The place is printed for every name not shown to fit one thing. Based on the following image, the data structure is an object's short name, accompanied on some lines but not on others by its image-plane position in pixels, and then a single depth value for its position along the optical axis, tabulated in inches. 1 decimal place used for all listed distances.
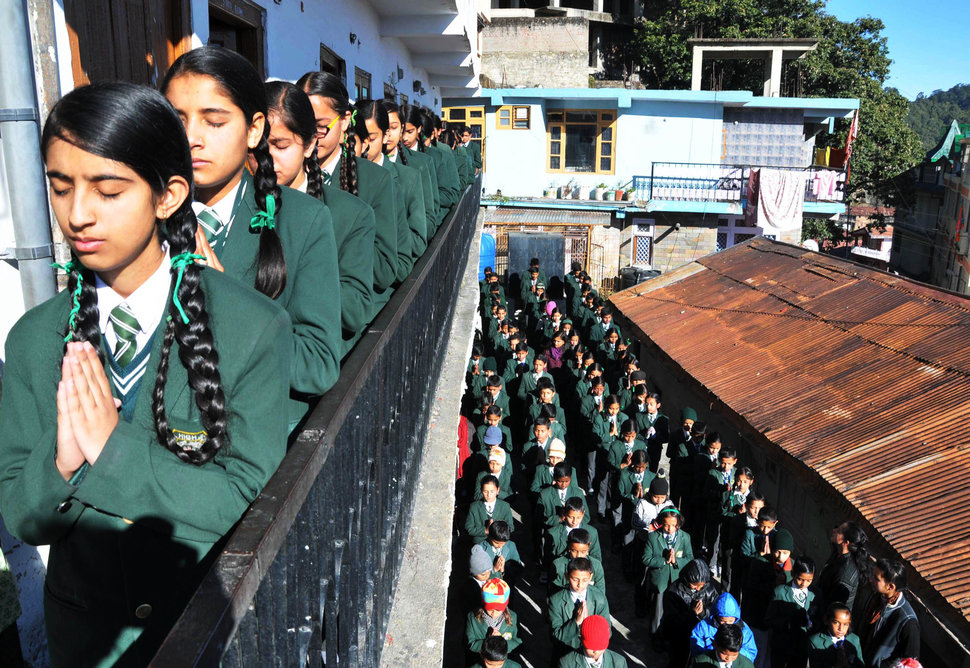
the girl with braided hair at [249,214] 85.4
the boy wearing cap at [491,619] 245.8
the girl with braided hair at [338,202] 107.7
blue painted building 973.8
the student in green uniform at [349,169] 134.3
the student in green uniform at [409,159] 202.1
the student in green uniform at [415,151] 233.8
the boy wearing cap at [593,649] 227.0
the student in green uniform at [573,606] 255.0
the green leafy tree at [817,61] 1127.6
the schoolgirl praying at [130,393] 59.2
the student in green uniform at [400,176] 166.4
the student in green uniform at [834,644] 241.1
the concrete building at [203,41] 129.6
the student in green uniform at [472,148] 598.9
